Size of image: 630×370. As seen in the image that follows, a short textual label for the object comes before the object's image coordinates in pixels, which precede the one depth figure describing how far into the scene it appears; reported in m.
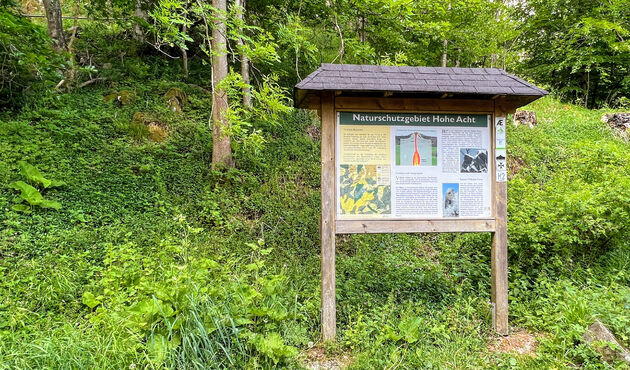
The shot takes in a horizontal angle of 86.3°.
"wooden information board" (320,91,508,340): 3.55
